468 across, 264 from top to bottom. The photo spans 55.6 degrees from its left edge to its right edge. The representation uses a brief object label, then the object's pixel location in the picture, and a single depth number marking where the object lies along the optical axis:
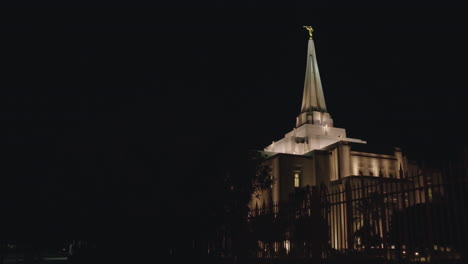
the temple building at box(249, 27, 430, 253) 49.75
